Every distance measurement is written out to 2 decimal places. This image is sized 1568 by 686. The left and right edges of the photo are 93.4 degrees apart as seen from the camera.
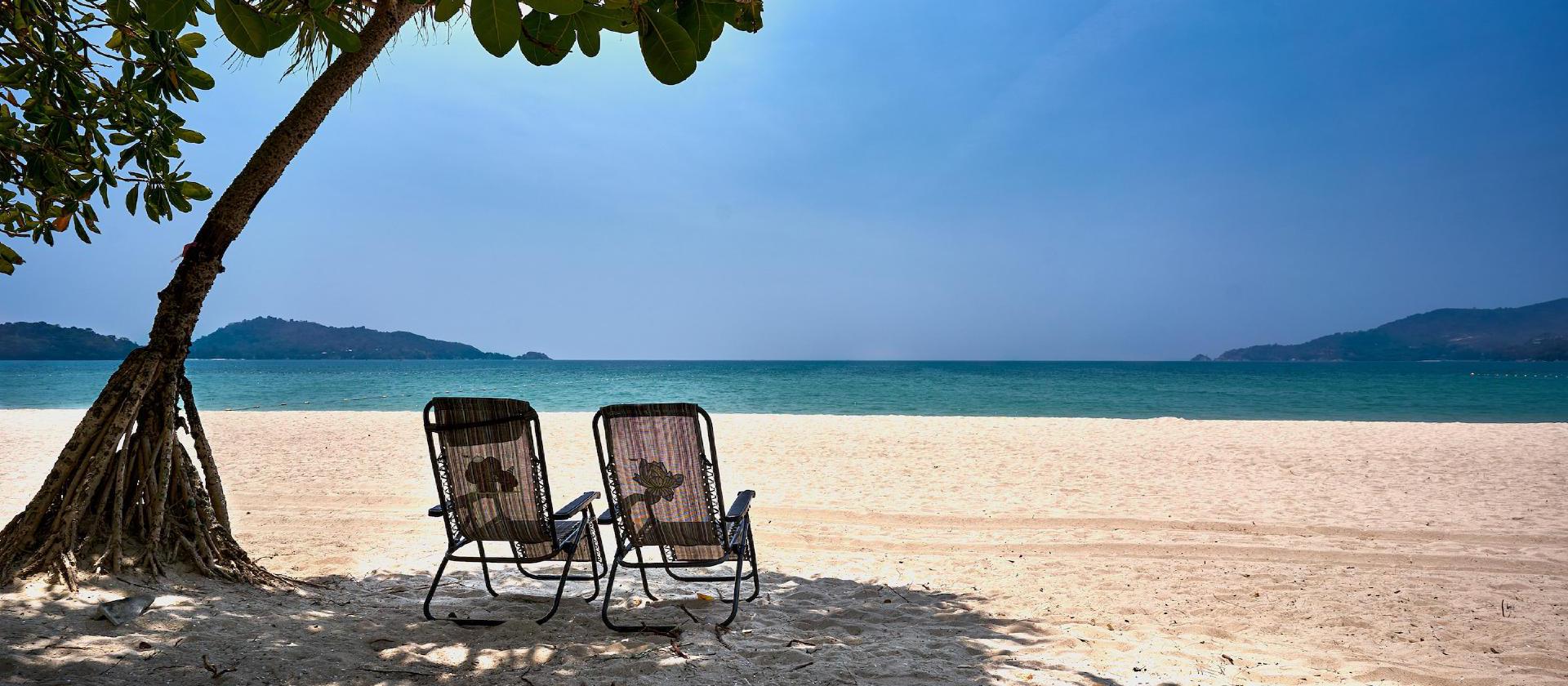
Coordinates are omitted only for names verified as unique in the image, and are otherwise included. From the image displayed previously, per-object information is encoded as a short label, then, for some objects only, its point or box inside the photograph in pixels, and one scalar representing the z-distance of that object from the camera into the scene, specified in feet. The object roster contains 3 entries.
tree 10.39
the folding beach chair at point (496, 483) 10.78
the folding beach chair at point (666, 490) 11.15
